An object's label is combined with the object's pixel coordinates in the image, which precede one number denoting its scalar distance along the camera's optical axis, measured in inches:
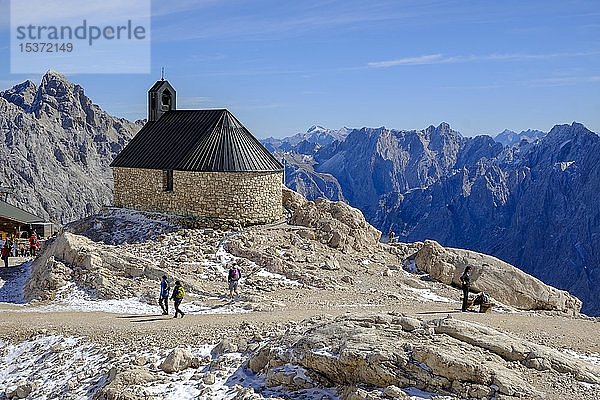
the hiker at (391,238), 1393.9
